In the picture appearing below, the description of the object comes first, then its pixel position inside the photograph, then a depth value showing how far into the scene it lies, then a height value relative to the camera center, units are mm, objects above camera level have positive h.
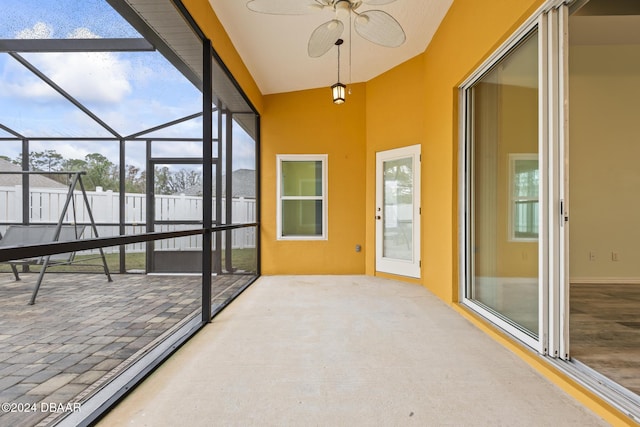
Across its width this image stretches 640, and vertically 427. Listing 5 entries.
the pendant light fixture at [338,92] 3600 +1426
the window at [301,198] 5262 +249
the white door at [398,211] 4504 +21
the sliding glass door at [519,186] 1985 +209
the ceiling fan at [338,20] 2254 +1533
